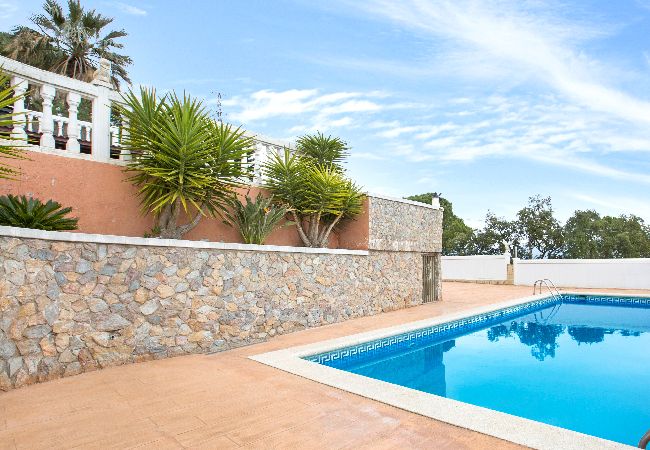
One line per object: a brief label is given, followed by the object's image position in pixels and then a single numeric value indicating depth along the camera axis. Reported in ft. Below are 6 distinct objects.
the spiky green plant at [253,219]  26.12
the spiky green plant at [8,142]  14.85
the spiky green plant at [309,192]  30.14
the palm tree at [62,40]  63.41
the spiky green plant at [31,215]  15.83
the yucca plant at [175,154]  21.30
